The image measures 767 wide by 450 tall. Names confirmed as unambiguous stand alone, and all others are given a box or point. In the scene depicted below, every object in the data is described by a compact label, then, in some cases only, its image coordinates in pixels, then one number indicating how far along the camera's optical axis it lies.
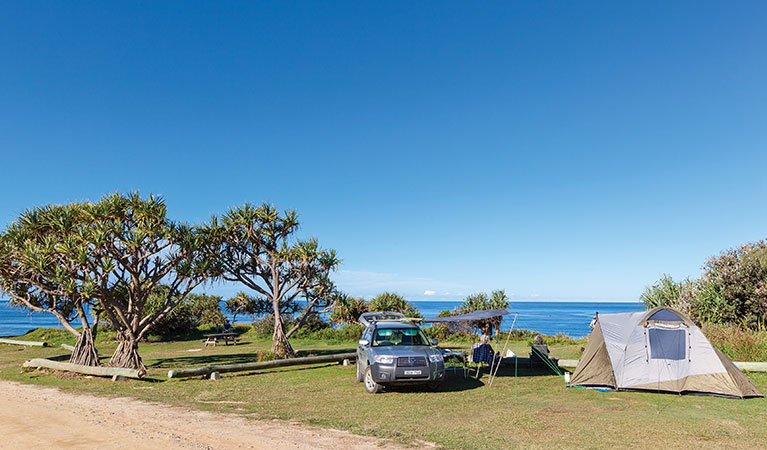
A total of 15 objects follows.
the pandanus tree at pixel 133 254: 15.95
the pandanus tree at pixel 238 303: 36.34
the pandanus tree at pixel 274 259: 19.59
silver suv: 11.40
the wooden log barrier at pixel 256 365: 14.35
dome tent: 10.97
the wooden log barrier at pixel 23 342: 26.57
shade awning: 13.16
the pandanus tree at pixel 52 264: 15.40
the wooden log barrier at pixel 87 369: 14.52
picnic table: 27.53
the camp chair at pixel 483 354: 14.78
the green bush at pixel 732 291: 20.47
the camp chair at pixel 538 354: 15.43
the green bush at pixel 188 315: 32.53
